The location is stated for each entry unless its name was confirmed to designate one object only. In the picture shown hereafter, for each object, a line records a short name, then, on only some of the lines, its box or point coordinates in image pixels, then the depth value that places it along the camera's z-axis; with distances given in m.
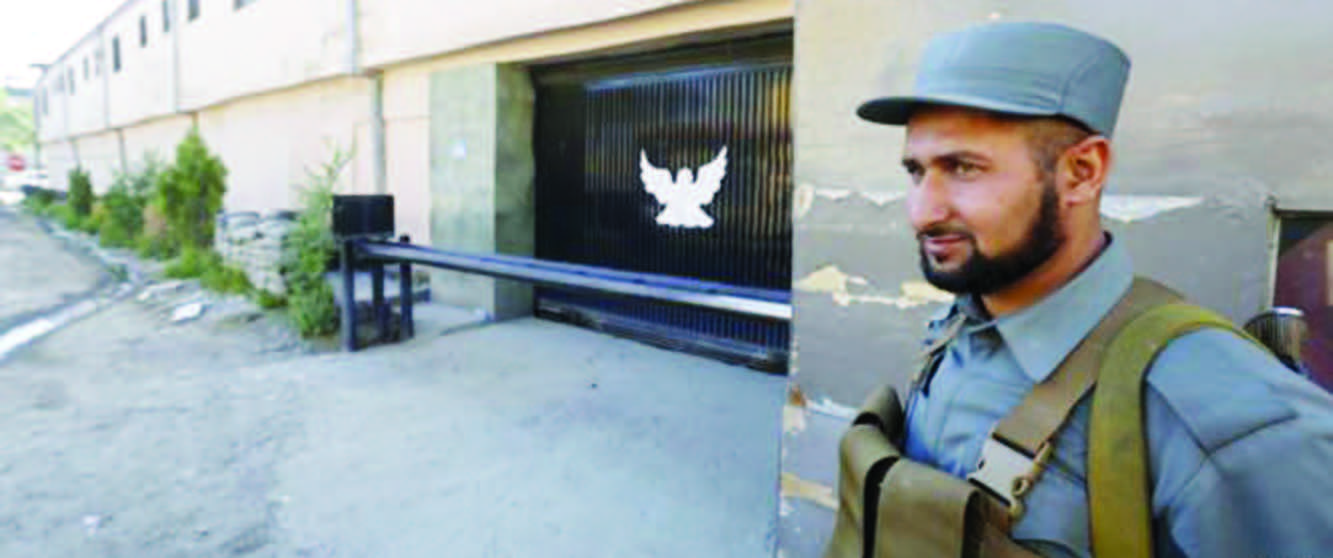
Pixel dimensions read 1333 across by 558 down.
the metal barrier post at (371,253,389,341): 6.12
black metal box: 5.93
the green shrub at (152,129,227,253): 10.36
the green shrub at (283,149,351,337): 6.28
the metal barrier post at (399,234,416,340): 6.13
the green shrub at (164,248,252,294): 8.11
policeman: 0.76
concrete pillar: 6.77
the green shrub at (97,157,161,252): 14.09
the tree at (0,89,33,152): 64.25
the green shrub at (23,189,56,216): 23.89
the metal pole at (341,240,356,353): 5.95
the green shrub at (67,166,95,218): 18.86
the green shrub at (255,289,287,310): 7.33
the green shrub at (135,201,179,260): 12.23
